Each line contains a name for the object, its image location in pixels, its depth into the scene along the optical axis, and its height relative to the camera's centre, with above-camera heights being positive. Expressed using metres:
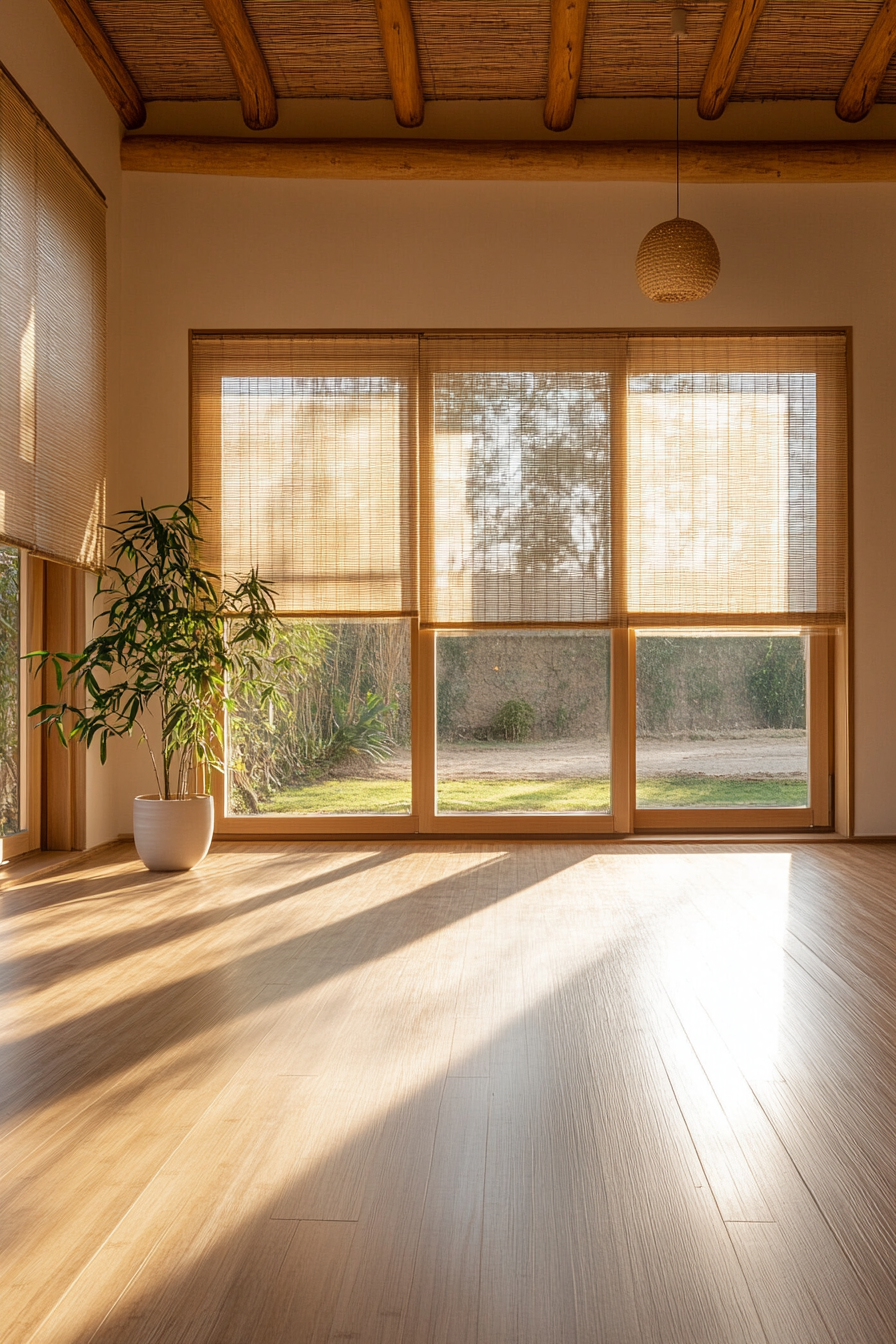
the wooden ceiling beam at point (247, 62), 4.53 +2.70
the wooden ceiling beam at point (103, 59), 4.51 +2.69
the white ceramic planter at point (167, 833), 4.55 -0.78
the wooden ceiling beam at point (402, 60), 4.56 +2.68
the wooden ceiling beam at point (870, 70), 4.68 +2.71
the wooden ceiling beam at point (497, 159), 5.18 +2.41
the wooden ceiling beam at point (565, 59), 4.56 +2.69
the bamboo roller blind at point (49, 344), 3.93 +1.27
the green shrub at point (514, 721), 5.33 -0.35
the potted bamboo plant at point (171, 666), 4.50 -0.06
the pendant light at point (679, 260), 4.57 +1.69
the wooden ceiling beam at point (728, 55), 4.59 +2.72
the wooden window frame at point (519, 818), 5.30 -0.70
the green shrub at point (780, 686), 5.40 -0.19
